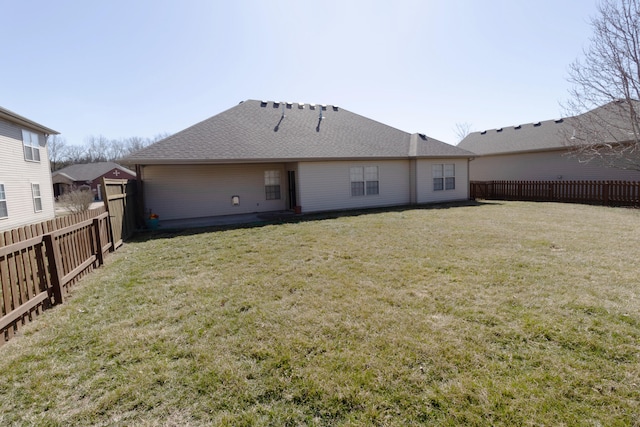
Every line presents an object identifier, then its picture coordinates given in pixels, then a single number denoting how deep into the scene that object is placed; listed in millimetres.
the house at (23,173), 13508
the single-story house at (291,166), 12109
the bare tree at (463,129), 49438
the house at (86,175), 40656
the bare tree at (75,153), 60375
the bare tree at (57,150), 54156
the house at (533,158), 15938
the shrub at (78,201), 18812
